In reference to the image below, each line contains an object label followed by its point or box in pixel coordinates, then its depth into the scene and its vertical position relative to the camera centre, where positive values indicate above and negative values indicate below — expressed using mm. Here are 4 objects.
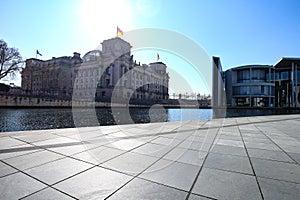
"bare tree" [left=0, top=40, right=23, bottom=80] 36375 +9487
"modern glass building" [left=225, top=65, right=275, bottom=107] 50688 +5817
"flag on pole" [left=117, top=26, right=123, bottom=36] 58225 +26273
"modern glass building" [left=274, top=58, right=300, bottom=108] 43938 +7442
